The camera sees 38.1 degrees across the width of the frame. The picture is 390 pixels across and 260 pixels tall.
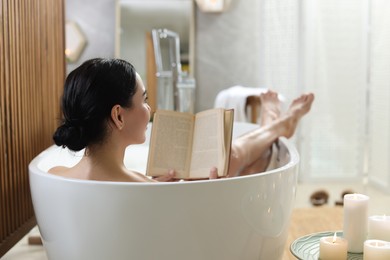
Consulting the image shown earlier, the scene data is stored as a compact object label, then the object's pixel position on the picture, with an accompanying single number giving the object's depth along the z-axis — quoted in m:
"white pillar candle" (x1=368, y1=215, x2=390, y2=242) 1.72
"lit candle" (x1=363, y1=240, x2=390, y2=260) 1.53
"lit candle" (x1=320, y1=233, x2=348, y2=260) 1.58
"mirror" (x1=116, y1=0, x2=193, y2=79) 4.74
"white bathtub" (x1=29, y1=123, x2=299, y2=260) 1.49
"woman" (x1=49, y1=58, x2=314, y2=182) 1.63
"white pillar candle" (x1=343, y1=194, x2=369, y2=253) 1.74
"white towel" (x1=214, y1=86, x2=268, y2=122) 3.91
